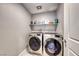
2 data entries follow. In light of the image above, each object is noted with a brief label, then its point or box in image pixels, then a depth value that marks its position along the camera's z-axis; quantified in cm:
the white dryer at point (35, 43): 148
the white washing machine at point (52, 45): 147
